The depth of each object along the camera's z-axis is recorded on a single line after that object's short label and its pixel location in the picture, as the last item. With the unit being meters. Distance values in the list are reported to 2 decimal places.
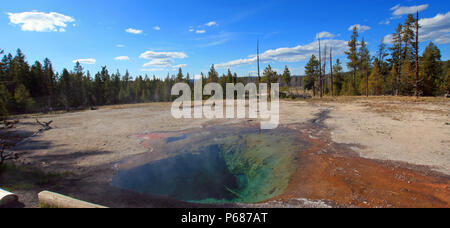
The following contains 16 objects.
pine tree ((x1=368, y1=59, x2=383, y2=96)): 48.39
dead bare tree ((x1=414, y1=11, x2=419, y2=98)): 27.12
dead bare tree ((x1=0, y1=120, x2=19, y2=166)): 7.74
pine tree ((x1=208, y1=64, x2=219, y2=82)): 74.98
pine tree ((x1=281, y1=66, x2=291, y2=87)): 59.34
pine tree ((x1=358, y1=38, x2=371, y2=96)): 45.56
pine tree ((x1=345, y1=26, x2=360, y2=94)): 44.88
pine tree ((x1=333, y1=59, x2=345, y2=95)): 63.13
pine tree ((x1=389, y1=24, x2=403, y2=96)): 40.22
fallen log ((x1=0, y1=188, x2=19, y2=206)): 5.22
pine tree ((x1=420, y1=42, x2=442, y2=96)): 37.78
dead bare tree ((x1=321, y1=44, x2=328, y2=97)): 52.07
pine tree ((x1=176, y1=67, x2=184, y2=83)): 84.76
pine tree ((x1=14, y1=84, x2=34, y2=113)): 43.62
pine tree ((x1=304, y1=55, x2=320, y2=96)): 59.24
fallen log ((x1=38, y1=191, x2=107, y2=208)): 4.47
